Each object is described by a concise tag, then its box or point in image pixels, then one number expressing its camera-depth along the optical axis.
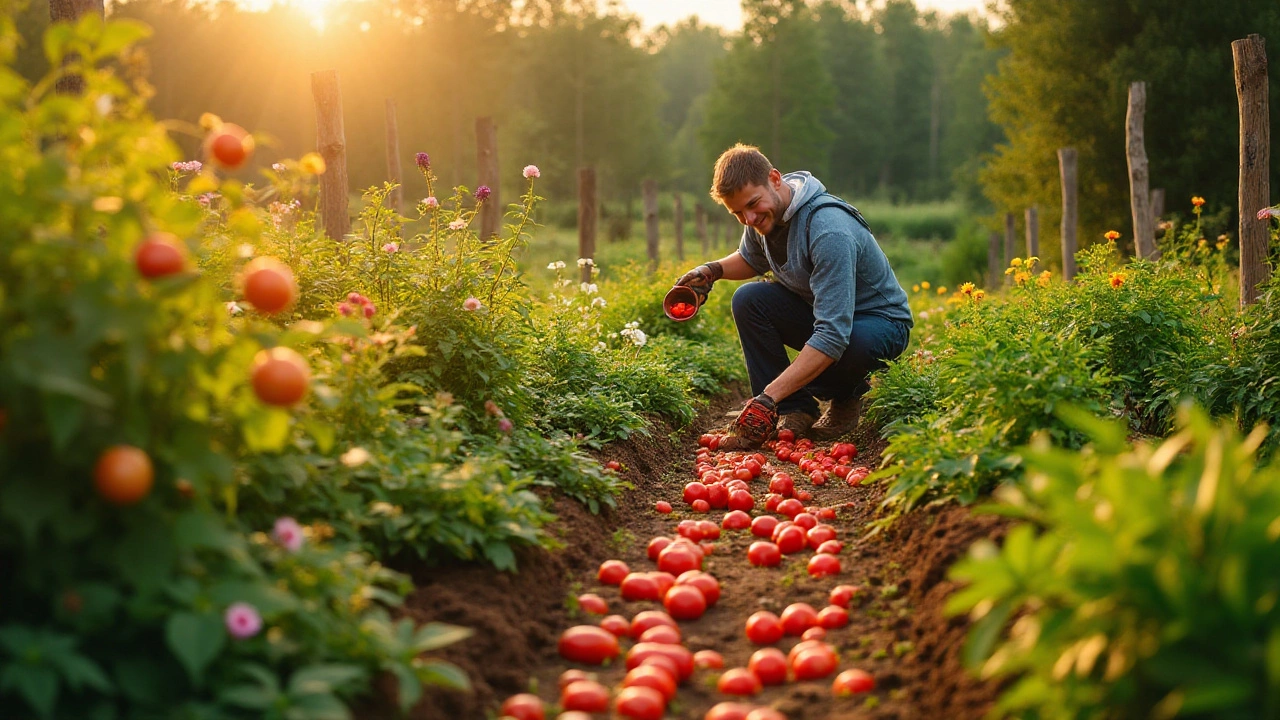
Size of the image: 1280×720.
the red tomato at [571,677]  2.49
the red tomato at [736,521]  4.04
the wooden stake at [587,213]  10.06
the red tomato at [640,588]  3.16
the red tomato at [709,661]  2.66
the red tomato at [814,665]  2.58
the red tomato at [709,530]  3.85
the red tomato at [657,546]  3.60
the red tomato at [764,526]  3.94
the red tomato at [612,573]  3.32
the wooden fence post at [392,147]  7.93
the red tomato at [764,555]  3.55
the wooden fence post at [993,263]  16.81
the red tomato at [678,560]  3.37
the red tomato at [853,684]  2.46
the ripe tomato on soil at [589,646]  2.69
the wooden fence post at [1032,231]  14.20
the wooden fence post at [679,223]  16.95
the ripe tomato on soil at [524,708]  2.25
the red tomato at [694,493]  4.40
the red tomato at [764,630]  2.85
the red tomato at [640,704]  2.29
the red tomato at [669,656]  2.57
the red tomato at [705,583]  3.13
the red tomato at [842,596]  3.10
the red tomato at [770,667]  2.57
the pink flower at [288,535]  1.95
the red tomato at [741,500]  4.28
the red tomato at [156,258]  1.73
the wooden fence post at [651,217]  12.48
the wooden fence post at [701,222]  20.12
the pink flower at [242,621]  1.78
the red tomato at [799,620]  2.93
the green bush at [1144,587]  1.48
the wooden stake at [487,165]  8.24
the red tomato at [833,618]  2.93
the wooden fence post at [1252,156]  6.32
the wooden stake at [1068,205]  10.80
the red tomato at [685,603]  3.03
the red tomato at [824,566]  3.38
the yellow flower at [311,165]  2.19
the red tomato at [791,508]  4.14
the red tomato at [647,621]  2.87
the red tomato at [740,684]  2.49
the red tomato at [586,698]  2.33
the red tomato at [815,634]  2.83
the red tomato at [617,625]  2.86
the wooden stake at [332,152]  5.44
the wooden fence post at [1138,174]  9.01
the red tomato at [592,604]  3.02
